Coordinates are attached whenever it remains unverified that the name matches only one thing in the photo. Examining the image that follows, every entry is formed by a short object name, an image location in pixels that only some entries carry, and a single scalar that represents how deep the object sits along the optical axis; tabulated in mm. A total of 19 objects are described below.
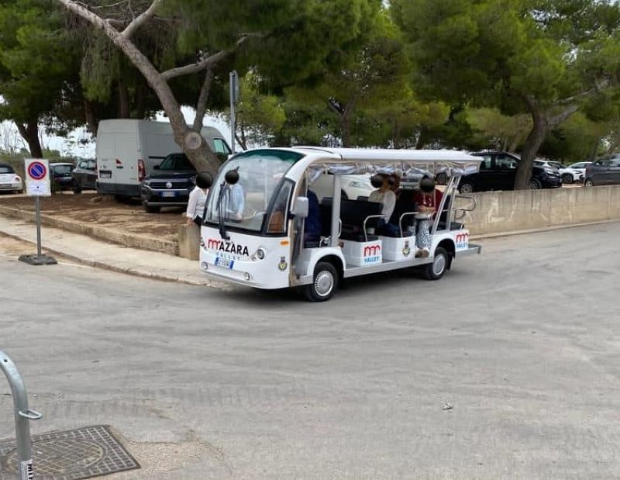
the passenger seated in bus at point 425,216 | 10883
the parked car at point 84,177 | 28672
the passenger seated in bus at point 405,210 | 10938
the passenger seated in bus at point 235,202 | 9148
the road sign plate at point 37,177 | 12039
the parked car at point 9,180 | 29312
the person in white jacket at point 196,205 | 12070
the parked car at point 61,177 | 29750
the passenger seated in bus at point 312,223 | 9359
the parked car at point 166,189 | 18000
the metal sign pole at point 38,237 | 12198
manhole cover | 4105
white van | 19750
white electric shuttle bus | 8805
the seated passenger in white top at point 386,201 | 10547
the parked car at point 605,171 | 27875
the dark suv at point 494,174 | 25094
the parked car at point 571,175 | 40125
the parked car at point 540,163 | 27025
